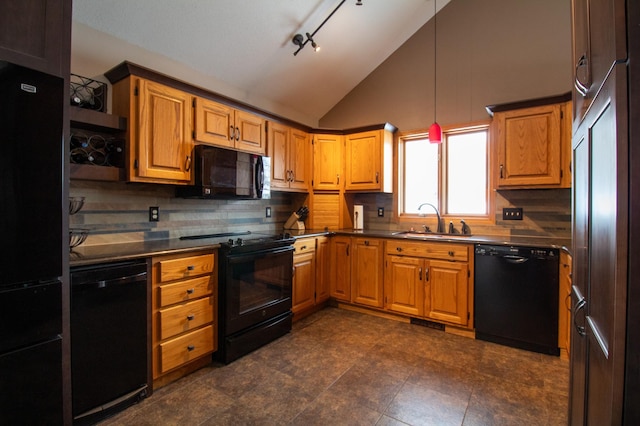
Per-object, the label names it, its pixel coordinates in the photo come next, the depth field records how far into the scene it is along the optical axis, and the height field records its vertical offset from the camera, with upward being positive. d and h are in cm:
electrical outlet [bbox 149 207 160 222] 258 -2
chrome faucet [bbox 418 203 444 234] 355 -15
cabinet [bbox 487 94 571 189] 268 +65
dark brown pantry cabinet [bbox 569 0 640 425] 62 +1
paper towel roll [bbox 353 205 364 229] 401 -5
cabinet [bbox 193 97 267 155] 263 +80
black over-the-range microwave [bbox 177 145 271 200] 257 +34
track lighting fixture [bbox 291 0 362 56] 315 +182
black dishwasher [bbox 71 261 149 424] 164 -73
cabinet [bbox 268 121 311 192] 339 +65
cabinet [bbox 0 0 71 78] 121 +74
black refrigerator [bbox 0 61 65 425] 118 -14
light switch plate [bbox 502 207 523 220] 312 +1
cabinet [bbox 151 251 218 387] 202 -71
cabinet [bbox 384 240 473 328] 287 -66
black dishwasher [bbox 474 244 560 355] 250 -71
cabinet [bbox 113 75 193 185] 222 +64
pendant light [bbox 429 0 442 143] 363 +192
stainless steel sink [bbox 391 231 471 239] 322 -24
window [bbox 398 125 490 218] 346 +50
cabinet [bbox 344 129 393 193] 371 +65
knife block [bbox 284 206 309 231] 380 -8
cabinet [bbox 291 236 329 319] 316 -67
